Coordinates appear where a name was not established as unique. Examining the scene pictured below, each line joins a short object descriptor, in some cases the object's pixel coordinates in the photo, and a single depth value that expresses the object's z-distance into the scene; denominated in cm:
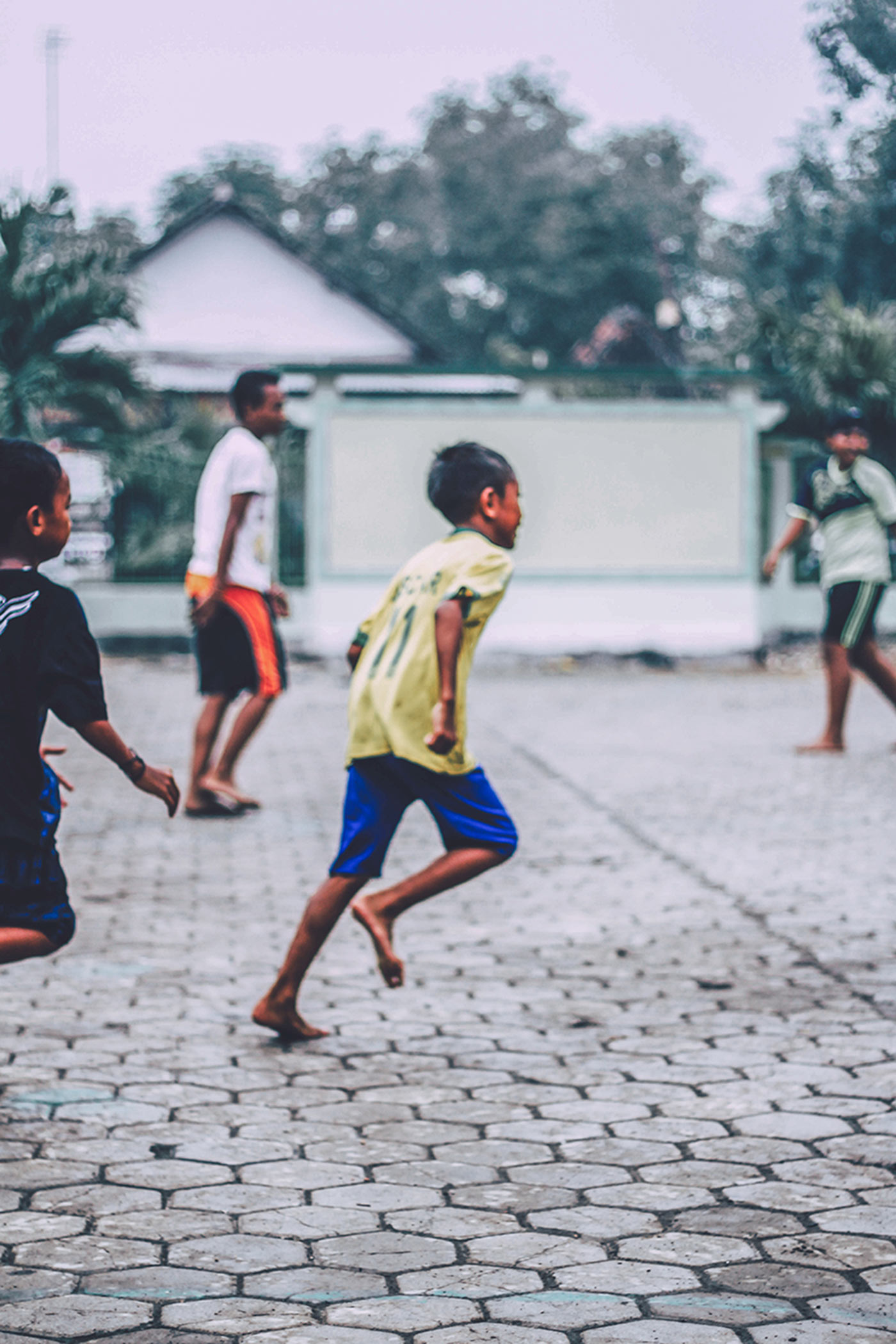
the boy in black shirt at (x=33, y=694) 660
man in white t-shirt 1442
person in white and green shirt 1864
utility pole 8523
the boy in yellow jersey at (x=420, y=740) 799
